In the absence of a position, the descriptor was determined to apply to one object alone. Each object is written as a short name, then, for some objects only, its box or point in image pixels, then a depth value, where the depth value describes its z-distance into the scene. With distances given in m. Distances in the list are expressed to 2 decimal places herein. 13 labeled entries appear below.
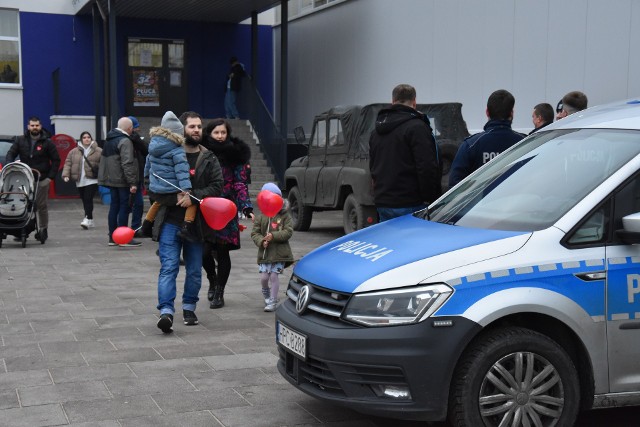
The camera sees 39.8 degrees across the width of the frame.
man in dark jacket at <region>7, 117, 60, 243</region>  13.49
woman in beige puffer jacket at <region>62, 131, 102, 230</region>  15.09
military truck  13.02
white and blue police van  4.29
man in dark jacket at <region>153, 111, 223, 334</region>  7.22
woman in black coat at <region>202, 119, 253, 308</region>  8.02
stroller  12.72
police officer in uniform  7.22
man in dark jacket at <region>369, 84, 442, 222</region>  7.31
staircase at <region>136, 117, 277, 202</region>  22.29
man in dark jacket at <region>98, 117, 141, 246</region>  12.78
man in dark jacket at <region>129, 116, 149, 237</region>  13.01
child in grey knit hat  7.15
